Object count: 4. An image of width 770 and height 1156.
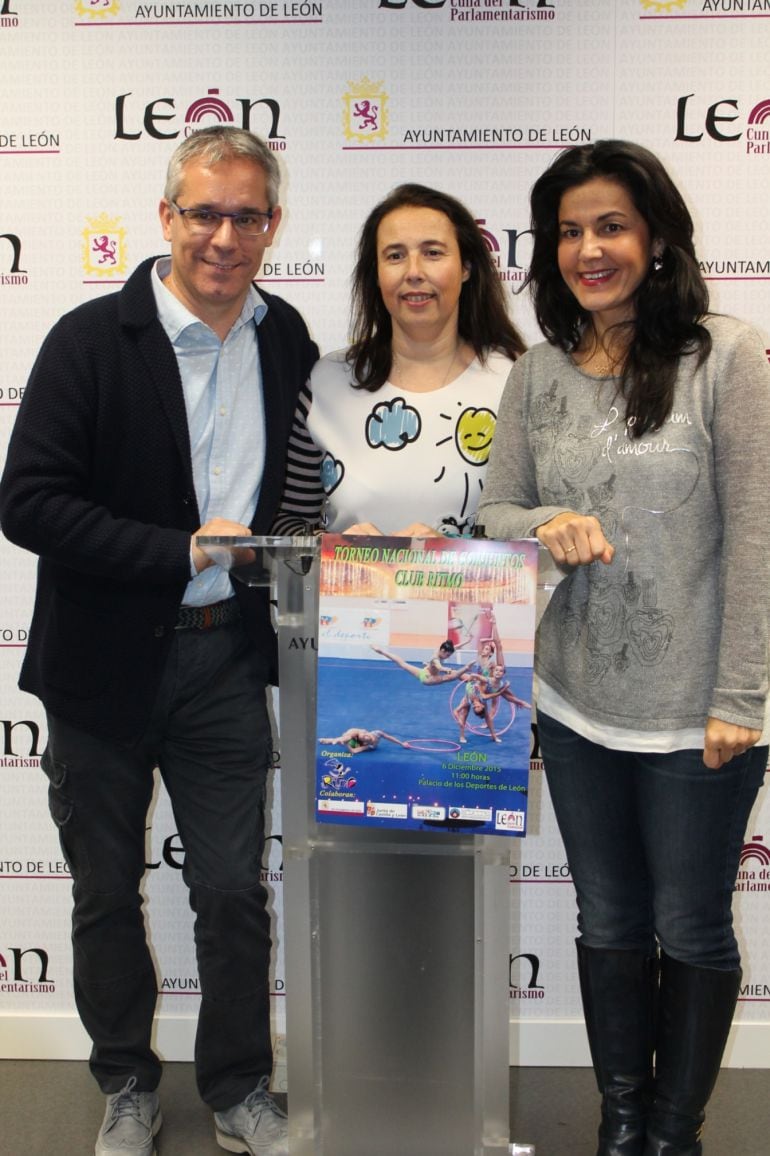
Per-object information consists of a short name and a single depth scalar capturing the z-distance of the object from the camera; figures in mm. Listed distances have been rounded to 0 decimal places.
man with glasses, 1776
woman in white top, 1786
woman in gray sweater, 1497
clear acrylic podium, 1555
